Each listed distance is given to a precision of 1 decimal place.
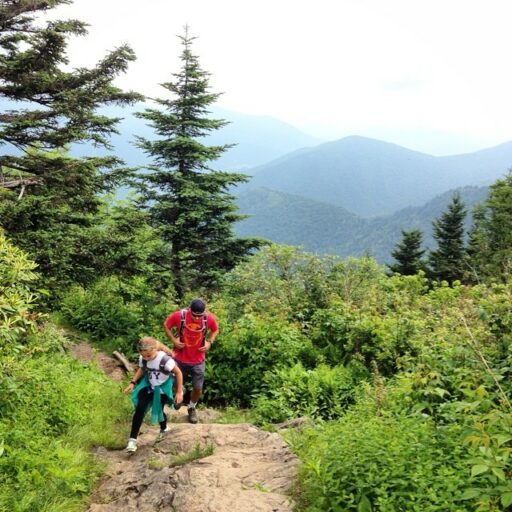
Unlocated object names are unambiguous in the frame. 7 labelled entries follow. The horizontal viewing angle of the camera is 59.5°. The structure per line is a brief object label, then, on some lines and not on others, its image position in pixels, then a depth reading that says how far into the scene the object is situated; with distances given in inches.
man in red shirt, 271.1
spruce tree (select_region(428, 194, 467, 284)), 1694.1
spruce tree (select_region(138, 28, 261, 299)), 687.7
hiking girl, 227.0
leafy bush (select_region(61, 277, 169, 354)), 414.3
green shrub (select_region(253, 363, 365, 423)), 280.5
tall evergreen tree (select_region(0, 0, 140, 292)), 312.7
